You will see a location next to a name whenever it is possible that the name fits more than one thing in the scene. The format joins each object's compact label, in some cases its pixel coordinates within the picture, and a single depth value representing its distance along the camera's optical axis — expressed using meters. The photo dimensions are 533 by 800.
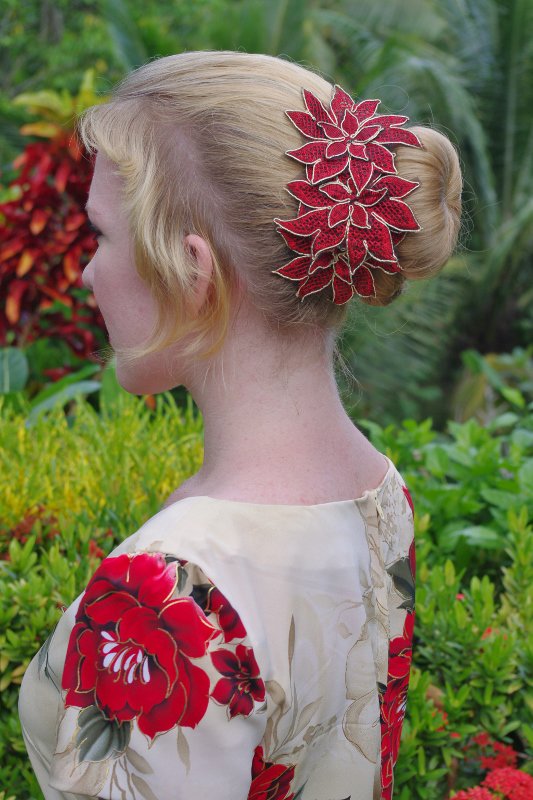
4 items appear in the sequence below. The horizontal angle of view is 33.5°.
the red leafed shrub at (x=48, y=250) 4.60
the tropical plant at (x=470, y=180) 8.63
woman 1.12
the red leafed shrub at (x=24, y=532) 2.44
